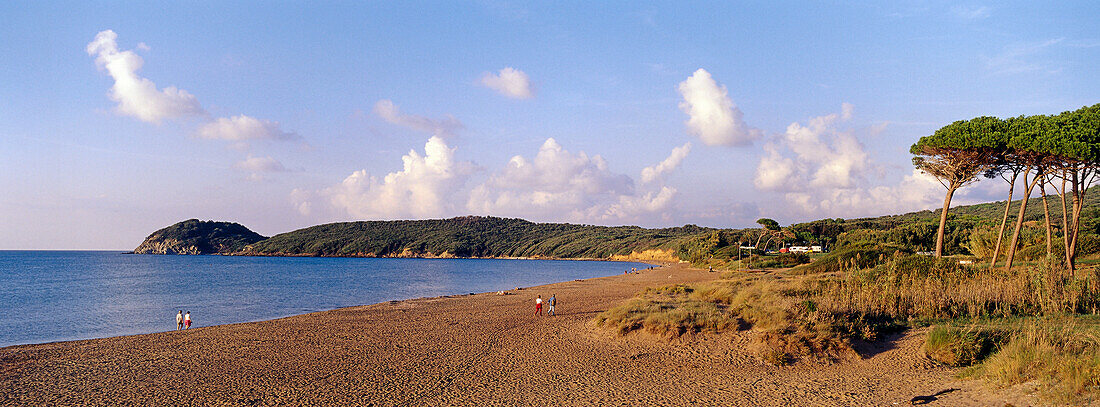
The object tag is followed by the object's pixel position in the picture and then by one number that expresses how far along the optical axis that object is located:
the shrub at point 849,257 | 28.86
